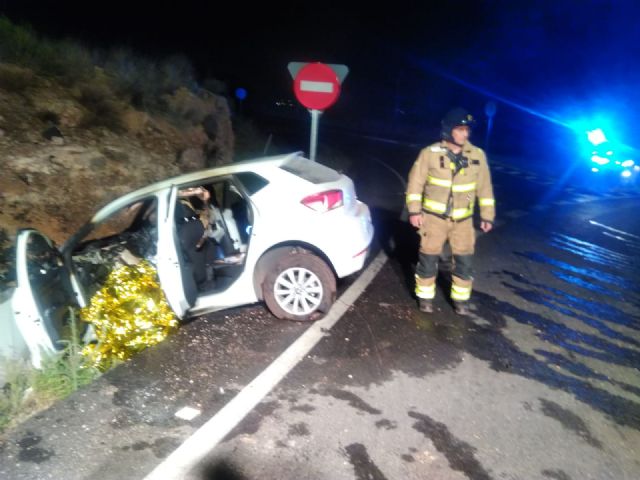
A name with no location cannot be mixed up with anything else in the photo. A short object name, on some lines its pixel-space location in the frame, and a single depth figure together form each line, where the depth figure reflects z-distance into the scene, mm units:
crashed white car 4602
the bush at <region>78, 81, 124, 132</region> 8148
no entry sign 6965
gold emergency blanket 4312
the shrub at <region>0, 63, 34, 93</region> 7820
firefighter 5055
